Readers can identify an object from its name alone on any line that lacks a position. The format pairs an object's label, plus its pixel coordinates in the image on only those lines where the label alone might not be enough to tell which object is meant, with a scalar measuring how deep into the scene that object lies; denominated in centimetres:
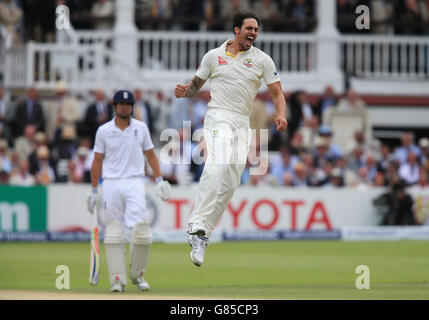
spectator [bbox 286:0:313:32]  3006
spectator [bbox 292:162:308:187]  2314
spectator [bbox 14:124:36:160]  2347
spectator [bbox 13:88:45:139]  2530
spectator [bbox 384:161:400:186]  2321
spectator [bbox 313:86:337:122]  2633
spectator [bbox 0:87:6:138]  2496
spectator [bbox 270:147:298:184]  2331
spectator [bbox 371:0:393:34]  2962
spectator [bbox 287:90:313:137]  2556
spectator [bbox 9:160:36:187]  2238
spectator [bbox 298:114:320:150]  2450
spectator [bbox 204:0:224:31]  2944
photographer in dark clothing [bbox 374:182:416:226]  2277
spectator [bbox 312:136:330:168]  2386
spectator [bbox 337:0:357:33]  3050
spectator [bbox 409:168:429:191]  2336
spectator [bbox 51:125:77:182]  2252
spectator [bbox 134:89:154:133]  2452
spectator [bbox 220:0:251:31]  2869
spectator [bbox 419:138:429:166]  2499
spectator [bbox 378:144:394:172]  2427
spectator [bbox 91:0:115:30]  2955
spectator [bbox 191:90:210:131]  2398
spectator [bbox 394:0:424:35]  3002
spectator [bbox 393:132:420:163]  2483
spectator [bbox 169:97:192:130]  2459
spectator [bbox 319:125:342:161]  2408
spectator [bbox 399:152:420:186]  2400
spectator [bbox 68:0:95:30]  2900
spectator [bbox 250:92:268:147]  2377
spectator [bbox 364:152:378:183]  2406
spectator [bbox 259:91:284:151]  2484
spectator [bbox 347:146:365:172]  2434
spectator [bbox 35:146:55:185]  2248
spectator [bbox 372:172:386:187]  2351
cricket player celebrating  1138
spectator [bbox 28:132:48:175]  2278
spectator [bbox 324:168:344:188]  2319
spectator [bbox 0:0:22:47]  2820
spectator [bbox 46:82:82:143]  2436
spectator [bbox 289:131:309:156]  2402
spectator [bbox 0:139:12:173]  2286
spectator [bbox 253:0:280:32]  2921
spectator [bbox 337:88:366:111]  2592
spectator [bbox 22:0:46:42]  2936
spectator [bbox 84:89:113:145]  2412
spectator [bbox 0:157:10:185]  2206
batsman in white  1243
